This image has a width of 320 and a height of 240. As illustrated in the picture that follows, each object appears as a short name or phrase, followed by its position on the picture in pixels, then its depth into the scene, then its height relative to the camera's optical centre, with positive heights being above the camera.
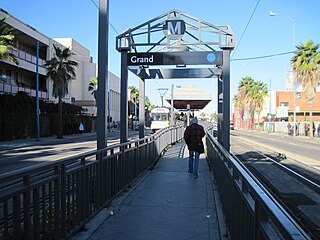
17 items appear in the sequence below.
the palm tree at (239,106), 78.38 +3.36
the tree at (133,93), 84.12 +6.54
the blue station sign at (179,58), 10.19 +1.84
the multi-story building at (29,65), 35.35 +6.22
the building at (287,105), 77.50 +3.28
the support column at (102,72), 6.84 +0.95
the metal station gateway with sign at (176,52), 10.00 +2.03
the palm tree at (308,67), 36.31 +5.69
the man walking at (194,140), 10.02 -0.60
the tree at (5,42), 23.39 +5.48
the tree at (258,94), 70.38 +5.41
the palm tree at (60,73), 34.56 +4.69
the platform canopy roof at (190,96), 20.64 +1.44
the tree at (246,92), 73.19 +6.17
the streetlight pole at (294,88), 39.38 +3.87
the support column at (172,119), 23.59 +0.03
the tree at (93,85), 60.13 +6.18
